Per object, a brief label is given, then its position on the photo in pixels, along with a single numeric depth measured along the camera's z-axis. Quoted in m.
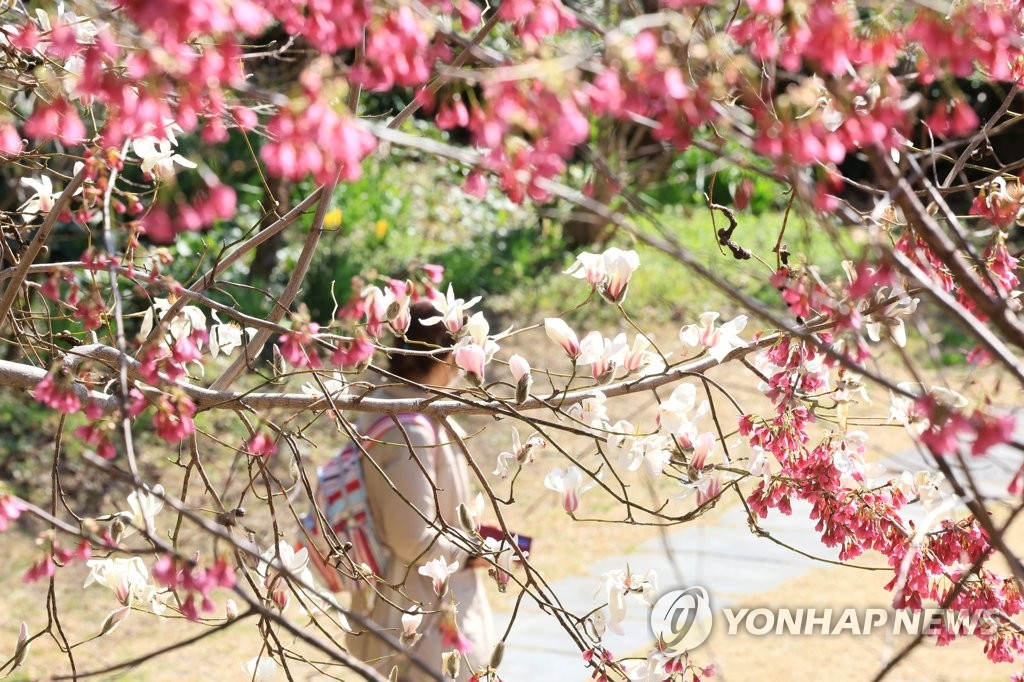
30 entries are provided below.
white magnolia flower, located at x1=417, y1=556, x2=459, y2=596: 4.46
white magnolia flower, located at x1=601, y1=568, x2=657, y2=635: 4.14
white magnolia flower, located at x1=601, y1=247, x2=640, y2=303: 4.09
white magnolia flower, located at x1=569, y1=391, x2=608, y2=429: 4.00
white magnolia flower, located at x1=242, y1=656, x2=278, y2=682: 4.15
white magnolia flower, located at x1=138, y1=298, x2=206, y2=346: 4.00
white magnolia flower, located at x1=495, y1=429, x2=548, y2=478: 4.34
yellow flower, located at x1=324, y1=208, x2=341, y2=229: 16.03
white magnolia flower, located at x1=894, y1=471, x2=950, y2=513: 4.37
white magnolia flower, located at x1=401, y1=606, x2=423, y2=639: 4.17
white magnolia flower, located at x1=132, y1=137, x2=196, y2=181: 4.12
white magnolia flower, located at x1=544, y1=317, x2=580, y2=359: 4.02
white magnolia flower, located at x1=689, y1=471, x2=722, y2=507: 3.96
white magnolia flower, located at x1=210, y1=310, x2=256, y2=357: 4.44
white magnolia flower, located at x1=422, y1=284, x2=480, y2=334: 4.09
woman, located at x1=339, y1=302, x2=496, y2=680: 5.69
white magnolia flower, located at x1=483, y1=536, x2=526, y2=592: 4.18
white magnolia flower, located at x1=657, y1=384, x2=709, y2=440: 3.96
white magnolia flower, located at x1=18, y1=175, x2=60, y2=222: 4.50
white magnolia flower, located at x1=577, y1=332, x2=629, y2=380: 4.06
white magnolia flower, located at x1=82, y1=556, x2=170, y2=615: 3.94
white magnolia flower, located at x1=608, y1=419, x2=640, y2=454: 3.83
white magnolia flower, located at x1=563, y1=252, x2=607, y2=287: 4.07
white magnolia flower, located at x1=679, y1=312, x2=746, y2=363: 3.98
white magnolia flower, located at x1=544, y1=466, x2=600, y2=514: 4.26
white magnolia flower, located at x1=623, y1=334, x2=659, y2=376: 4.02
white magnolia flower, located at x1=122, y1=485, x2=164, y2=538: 2.87
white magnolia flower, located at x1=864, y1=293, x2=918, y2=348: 3.66
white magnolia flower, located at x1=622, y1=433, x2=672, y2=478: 3.87
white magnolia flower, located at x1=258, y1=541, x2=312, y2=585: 3.99
